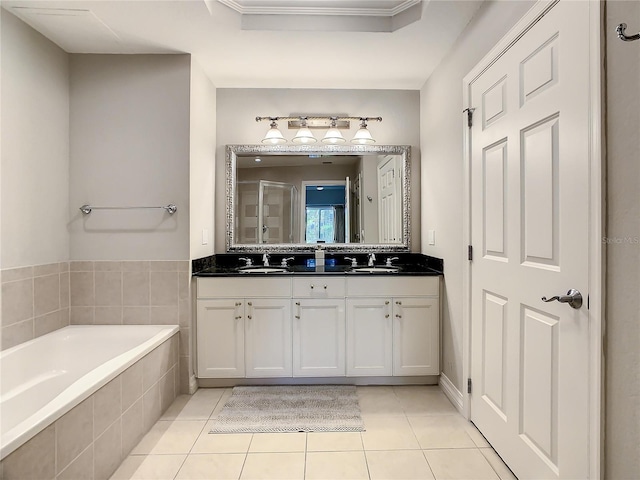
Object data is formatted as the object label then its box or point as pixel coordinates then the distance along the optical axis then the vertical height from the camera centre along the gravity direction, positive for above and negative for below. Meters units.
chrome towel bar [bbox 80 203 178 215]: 2.40 +0.18
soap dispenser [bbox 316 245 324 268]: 2.98 -0.19
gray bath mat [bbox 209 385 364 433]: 2.04 -1.12
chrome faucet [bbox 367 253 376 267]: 3.02 -0.21
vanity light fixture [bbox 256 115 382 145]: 2.96 +0.90
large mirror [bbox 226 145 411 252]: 3.06 +0.32
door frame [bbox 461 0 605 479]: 1.09 -0.04
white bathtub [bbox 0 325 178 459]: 1.55 -0.71
